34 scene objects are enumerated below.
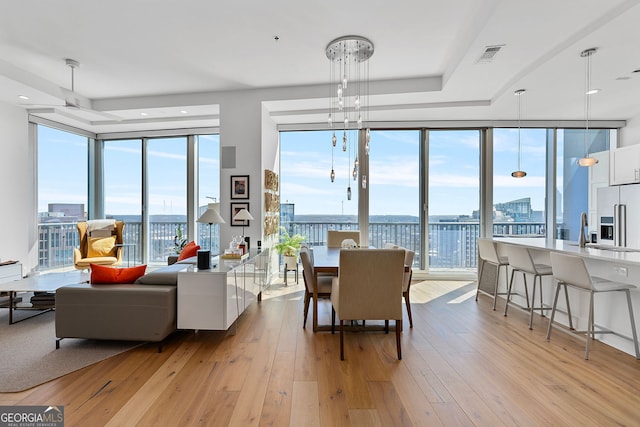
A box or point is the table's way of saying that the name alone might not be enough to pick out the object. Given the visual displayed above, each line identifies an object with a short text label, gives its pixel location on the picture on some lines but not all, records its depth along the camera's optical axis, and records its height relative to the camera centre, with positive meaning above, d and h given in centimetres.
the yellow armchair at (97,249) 519 -66
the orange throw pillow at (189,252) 415 -55
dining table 285 -50
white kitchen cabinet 462 +76
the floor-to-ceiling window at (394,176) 580 +69
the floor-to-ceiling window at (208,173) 623 +79
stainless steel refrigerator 453 -2
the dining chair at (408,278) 327 -71
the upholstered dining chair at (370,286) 257 -62
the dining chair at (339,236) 477 -37
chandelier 341 +186
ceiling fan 390 +157
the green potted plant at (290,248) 530 -63
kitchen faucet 330 -22
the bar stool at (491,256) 396 -57
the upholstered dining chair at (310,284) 321 -77
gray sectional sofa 267 -88
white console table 281 -80
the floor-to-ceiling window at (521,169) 565 +76
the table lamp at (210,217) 382 -6
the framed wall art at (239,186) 478 +40
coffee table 329 -84
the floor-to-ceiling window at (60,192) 562 +37
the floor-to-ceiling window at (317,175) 589 +72
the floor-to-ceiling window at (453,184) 573 +54
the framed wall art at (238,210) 478 +3
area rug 226 -121
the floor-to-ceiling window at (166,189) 632 +47
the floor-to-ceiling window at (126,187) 648 +52
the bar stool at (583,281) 255 -60
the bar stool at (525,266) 337 -60
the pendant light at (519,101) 416 +165
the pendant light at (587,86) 308 +163
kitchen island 261 -78
